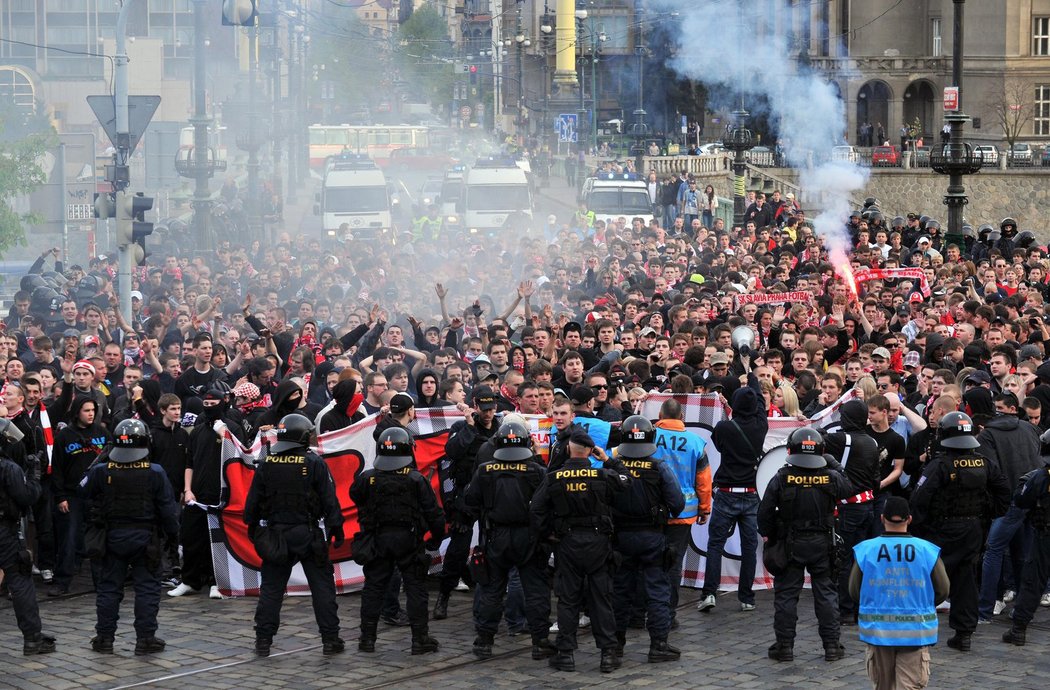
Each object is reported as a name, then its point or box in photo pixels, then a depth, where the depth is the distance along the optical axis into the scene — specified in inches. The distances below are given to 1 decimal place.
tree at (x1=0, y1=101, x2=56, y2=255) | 1774.1
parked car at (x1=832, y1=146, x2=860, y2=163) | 1900.8
